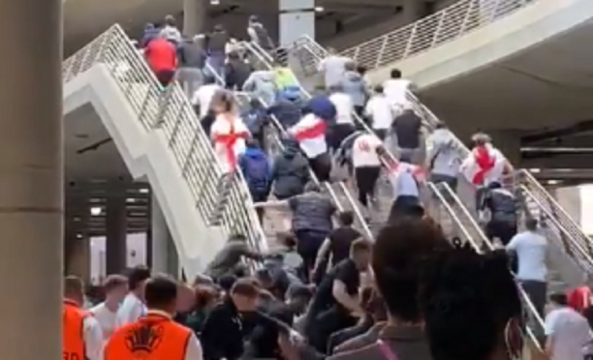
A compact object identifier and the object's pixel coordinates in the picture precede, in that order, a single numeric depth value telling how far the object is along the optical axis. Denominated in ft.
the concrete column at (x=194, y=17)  116.16
